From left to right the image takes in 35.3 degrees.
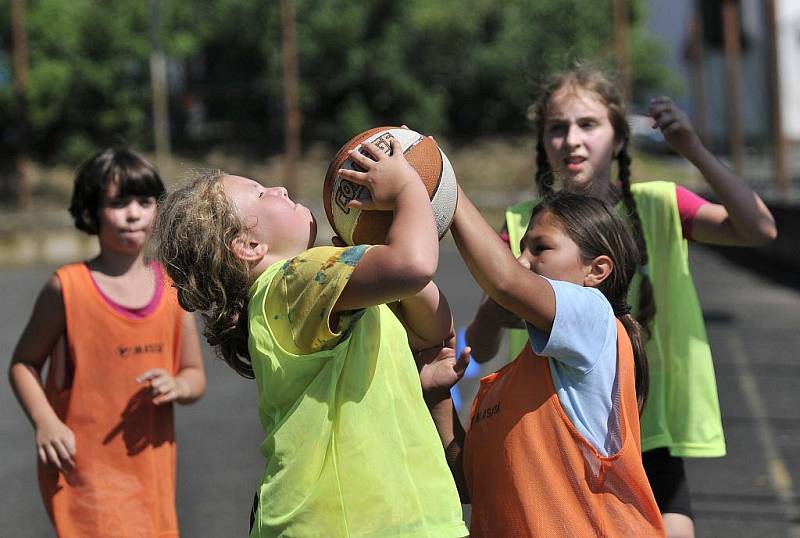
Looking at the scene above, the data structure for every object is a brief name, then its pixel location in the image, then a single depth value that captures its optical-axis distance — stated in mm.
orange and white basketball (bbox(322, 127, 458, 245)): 2730
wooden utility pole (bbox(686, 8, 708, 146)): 49688
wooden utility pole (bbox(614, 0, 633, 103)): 41219
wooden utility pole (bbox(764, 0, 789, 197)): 23922
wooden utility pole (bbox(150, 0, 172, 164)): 48500
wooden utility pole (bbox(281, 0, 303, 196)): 41250
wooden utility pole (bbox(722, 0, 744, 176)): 35438
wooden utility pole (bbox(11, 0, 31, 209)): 39094
